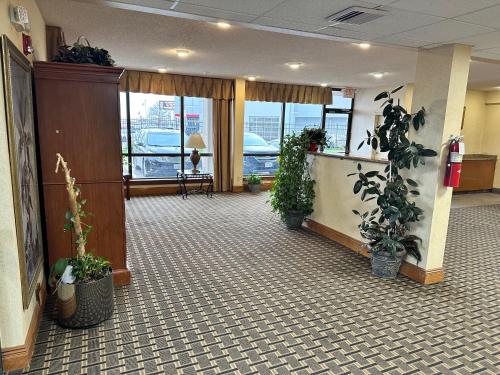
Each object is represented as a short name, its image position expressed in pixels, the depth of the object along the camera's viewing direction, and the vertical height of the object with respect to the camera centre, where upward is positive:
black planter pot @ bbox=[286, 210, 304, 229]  5.24 -1.34
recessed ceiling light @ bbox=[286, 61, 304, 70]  5.69 +1.13
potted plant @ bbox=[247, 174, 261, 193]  8.30 -1.29
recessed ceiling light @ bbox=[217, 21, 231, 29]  3.54 +1.07
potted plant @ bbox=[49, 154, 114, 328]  2.50 -1.17
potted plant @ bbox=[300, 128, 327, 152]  5.38 -0.08
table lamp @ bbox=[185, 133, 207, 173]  7.21 -0.29
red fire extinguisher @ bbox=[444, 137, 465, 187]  3.22 -0.23
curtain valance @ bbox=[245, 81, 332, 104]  8.16 +0.95
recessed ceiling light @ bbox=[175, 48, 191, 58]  4.83 +1.08
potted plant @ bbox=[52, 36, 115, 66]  2.88 +0.58
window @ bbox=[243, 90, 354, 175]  8.79 +0.21
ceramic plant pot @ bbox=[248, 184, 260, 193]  8.30 -1.39
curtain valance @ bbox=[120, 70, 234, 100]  6.99 +0.91
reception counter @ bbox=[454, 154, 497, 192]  8.45 -0.86
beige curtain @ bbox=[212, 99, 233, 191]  7.85 -0.30
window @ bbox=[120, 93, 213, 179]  7.52 -0.09
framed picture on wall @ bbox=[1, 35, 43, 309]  2.01 -0.26
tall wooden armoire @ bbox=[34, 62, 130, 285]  2.83 -0.16
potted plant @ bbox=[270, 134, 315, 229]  5.25 -0.81
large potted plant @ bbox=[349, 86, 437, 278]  3.40 -0.59
